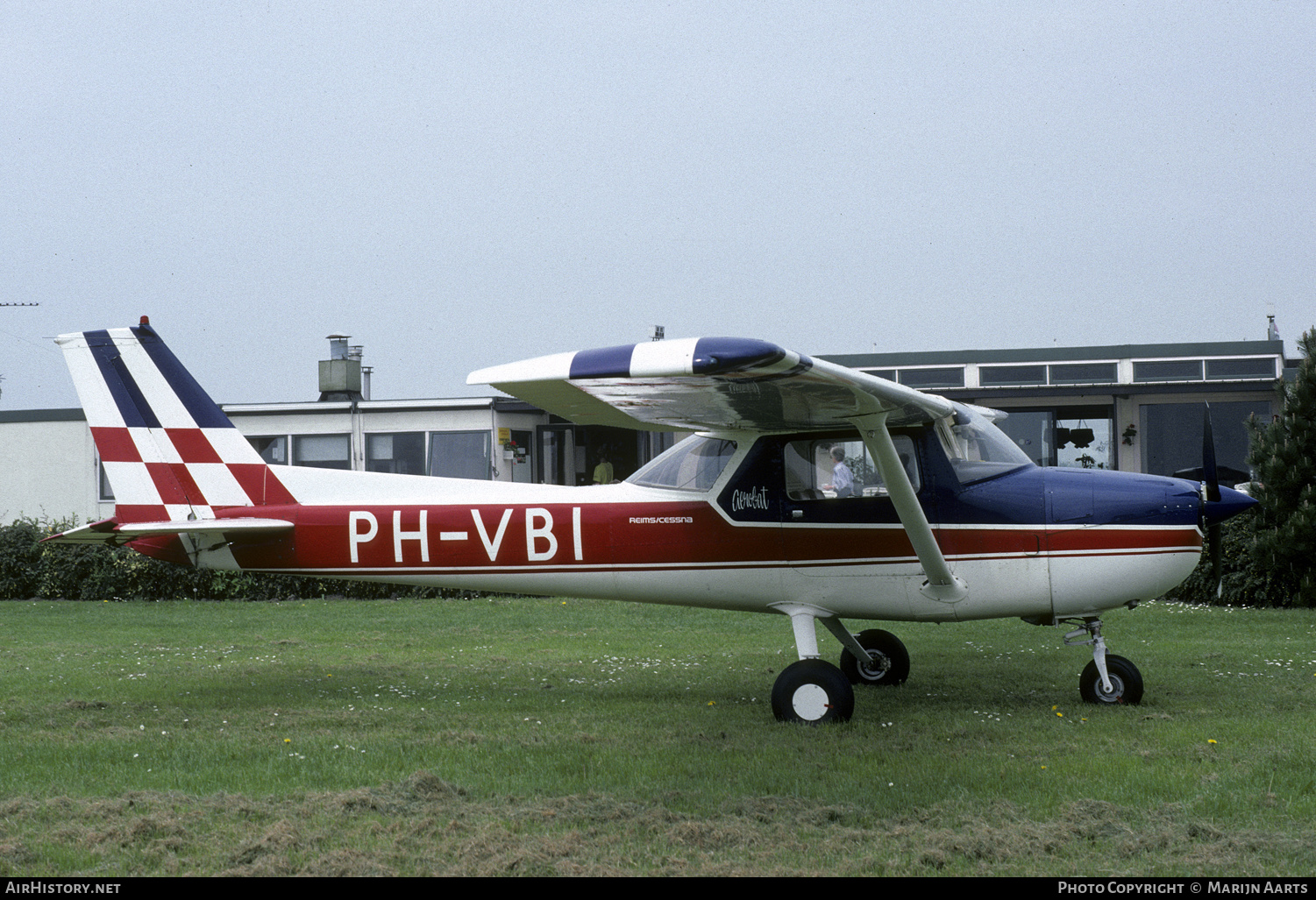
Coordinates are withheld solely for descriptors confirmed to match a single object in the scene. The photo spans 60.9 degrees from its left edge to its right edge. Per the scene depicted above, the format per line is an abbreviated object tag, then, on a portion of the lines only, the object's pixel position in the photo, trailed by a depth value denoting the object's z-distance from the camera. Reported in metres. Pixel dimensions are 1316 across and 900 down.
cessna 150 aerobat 7.80
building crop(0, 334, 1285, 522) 20.36
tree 14.56
